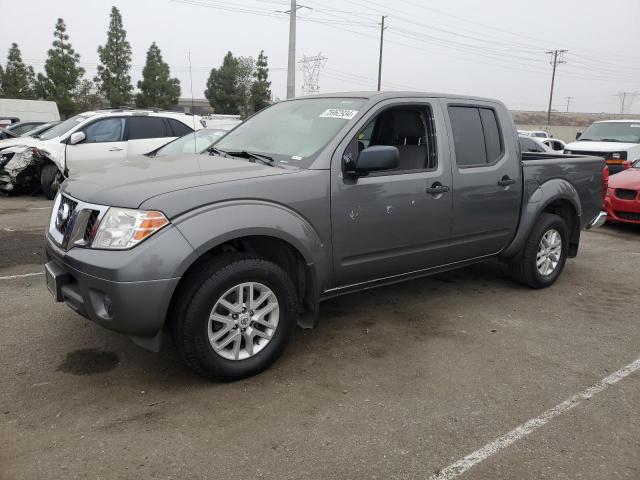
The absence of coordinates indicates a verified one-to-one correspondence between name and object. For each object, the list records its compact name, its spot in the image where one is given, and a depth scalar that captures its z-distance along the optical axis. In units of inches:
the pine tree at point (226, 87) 2460.6
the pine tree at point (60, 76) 1820.9
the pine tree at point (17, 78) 1828.2
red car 335.6
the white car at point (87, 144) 396.2
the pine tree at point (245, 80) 2445.9
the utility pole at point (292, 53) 765.3
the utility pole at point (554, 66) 2283.5
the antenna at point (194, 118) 435.2
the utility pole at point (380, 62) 1689.2
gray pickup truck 115.3
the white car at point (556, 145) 735.6
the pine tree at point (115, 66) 2091.5
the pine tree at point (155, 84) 2249.0
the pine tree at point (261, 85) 2367.1
